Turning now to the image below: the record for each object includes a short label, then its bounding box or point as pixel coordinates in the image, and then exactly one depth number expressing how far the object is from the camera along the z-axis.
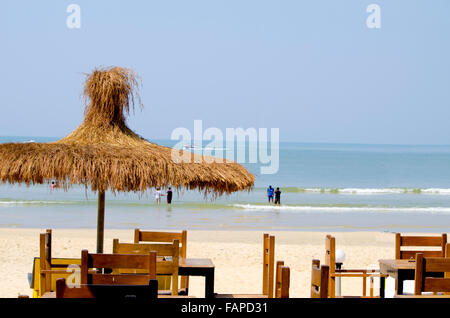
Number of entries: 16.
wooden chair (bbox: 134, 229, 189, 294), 11.88
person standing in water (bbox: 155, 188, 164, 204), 58.26
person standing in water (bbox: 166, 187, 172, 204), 58.31
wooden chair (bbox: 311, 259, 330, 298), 7.24
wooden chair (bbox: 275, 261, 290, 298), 6.99
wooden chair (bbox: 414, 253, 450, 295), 8.48
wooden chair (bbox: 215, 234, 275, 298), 10.20
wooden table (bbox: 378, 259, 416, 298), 10.29
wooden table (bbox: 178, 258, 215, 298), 10.41
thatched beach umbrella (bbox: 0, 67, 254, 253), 10.78
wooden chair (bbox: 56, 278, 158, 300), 5.79
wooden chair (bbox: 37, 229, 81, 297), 10.27
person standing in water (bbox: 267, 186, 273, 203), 63.13
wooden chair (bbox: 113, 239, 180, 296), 9.59
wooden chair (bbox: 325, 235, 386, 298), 10.82
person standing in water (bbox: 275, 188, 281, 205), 61.31
